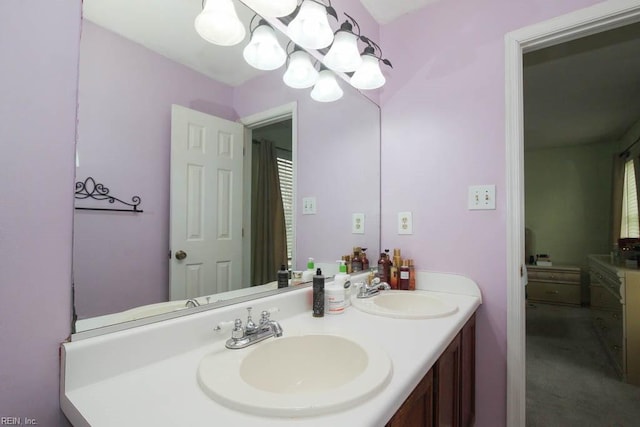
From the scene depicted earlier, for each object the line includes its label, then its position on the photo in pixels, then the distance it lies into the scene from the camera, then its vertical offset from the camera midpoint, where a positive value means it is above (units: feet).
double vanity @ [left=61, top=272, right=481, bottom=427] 1.74 -1.13
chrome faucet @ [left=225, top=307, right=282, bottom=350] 2.66 -1.07
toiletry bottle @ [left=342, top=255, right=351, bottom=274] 5.23 -0.75
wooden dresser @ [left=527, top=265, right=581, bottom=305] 13.71 -3.03
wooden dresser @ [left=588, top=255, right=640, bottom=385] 7.12 -2.57
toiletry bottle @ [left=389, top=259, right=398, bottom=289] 5.22 -1.01
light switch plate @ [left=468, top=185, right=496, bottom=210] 4.65 +0.35
